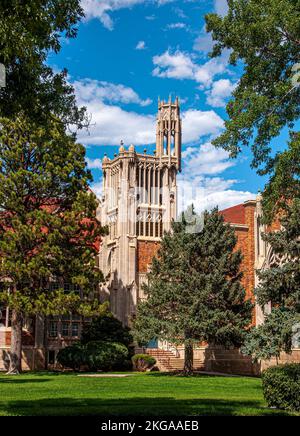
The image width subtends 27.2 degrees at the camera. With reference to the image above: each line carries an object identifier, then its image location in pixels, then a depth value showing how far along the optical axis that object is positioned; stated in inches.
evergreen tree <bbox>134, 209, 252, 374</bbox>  1130.7
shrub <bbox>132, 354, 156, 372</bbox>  1430.9
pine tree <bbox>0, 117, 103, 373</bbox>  1128.2
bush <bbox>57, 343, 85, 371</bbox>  1269.7
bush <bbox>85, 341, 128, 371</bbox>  1268.5
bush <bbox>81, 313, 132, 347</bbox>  1408.7
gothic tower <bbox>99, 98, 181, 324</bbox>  1729.8
